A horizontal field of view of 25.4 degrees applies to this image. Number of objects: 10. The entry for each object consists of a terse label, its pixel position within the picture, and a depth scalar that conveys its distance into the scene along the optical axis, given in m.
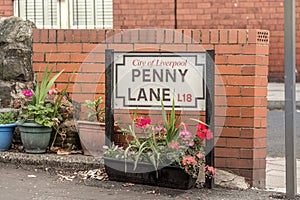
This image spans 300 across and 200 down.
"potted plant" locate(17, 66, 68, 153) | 6.11
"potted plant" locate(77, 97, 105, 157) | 6.08
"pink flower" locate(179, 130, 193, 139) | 5.46
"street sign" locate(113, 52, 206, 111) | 5.73
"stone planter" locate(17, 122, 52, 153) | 6.11
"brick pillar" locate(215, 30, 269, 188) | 5.81
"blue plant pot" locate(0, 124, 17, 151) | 6.26
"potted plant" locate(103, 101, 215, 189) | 5.39
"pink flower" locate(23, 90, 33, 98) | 6.21
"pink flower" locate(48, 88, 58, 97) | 6.29
